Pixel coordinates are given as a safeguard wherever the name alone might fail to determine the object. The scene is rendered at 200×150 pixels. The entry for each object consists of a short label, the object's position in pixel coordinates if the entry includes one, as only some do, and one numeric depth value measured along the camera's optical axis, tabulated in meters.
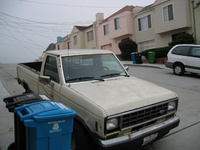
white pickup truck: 2.87
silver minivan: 10.70
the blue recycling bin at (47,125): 2.28
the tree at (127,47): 23.50
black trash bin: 2.53
